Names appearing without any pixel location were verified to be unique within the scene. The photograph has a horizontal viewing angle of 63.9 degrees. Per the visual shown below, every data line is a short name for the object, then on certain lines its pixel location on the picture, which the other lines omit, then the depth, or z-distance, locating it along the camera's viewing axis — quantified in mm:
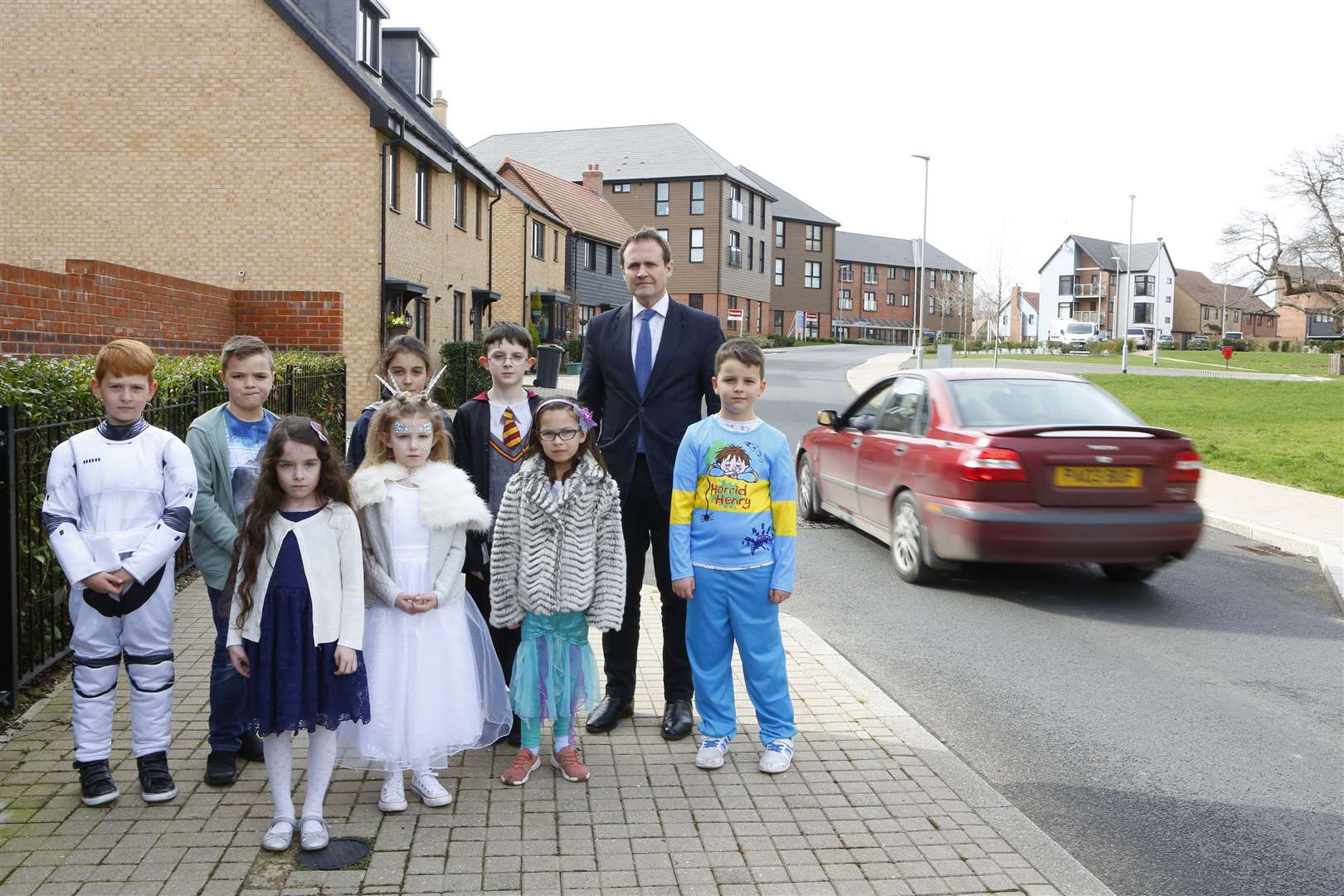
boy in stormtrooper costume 3721
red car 7102
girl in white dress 3736
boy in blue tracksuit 4289
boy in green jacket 4055
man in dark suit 4621
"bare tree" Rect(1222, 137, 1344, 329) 61719
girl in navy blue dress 3451
